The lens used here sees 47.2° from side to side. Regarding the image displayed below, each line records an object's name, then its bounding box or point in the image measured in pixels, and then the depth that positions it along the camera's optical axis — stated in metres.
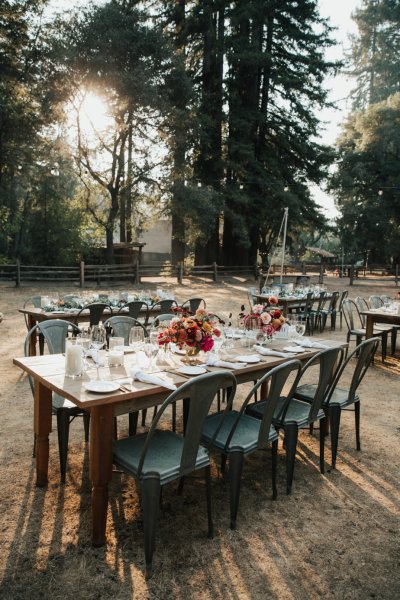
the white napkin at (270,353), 3.96
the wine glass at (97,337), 3.47
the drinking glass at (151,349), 3.33
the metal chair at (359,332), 7.74
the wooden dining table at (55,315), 6.62
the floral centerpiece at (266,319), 4.34
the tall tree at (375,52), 40.59
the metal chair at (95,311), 6.90
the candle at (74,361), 3.09
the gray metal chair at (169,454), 2.51
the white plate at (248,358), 3.67
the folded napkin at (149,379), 2.94
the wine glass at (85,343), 3.33
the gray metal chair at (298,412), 3.42
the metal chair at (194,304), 7.79
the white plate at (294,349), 4.12
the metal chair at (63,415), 3.45
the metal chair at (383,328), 8.20
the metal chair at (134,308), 7.16
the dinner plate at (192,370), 3.27
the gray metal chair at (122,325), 4.97
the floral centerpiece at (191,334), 3.39
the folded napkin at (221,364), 3.47
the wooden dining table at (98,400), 2.68
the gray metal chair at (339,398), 3.84
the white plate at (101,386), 2.75
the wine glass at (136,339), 3.63
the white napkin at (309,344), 4.39
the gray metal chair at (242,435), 2.94
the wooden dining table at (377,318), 7.31
